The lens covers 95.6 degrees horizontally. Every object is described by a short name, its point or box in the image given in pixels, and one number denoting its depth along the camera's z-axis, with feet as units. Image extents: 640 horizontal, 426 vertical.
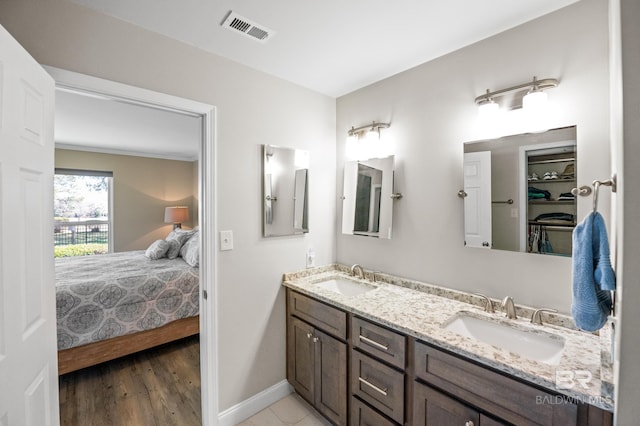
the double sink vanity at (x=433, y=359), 3.34
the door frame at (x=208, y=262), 5.95
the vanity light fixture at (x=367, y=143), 7.20
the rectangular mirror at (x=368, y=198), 7.00
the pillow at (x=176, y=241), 12.48
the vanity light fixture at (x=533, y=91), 4.67
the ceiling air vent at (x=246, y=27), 4.88
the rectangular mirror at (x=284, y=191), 6.89
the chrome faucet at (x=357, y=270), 7.48
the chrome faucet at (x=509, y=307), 4.84
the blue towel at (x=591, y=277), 3.17
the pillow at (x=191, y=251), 10.97
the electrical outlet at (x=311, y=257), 7.81
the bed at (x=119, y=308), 7.92
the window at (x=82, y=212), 15.21
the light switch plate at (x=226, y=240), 6.19
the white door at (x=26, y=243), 3.03
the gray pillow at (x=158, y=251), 12.23
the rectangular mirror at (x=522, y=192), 4.58
